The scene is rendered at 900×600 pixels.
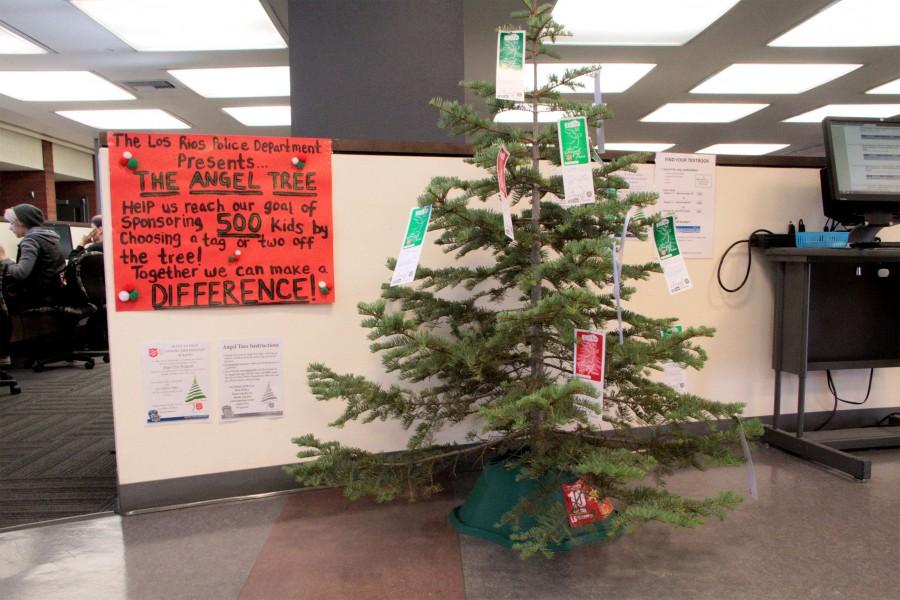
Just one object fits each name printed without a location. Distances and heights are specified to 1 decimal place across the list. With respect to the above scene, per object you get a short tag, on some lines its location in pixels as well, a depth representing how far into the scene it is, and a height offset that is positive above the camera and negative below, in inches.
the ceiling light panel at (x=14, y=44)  163.3 +65.9
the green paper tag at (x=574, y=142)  46.1 +9.5
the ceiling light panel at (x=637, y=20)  144.3 +65.5
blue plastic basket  76.4 +2.3
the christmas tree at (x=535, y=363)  42.6 -9.2
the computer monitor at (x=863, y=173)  73.4 +10.9
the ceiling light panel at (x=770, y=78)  197.8 +66.8
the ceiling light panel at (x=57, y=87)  206.1 +68.0
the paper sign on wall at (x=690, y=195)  75.8 +8.4
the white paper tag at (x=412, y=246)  44.1 +0.9
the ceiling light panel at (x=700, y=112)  251.9 +68.2
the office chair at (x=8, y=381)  131.0 -28.9
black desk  73.7 -9.9
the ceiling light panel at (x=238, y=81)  196.1 +65.8
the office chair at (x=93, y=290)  159.0 -9.3
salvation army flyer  61.3 -13.6
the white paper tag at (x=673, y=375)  75.6 -16.1
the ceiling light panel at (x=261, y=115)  251.0 +67.5
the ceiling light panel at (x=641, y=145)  339.6 +68.3
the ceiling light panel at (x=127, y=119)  261.9 +68.5
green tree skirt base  51.2 -24.9
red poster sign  59.2 +4.2
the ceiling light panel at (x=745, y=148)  350.6 +68.9
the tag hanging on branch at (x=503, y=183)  44.3 +5.9
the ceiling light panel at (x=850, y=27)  145.1 +65.0
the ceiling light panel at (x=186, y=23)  141.7 +64.1
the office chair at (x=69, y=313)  158.9 -15.5
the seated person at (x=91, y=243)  163.2 +4.7
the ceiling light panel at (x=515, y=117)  247.7 +65.4
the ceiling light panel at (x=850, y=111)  255.3 +67.9
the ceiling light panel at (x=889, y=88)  219.4 +67.5
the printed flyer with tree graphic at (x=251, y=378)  63.3 -13.8
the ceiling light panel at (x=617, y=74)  188.1 +67.1
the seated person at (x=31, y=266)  147.7 -1.9
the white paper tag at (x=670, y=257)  47.2 -0.1
